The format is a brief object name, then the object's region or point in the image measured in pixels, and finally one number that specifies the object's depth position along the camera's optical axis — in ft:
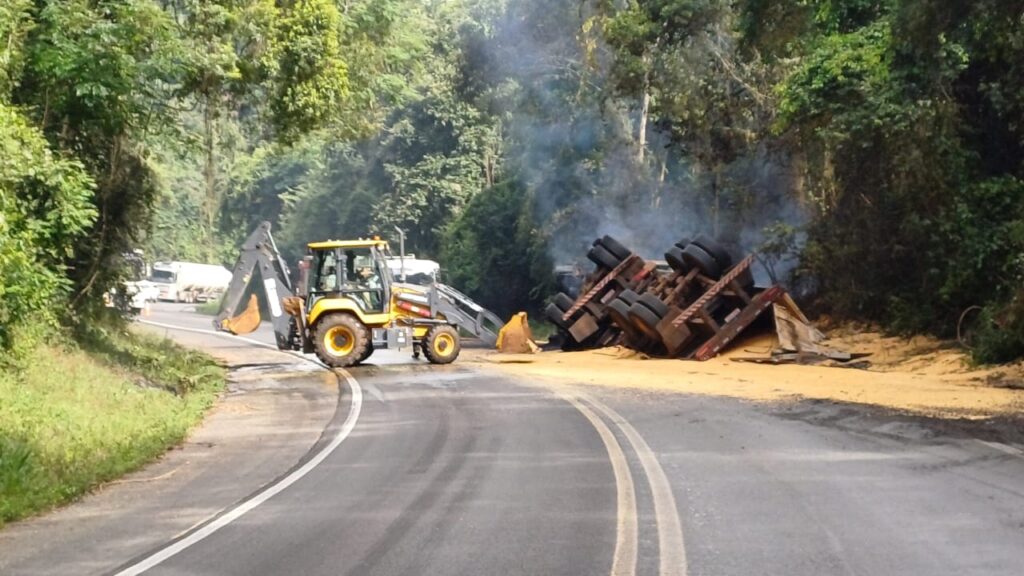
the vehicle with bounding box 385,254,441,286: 197.82
